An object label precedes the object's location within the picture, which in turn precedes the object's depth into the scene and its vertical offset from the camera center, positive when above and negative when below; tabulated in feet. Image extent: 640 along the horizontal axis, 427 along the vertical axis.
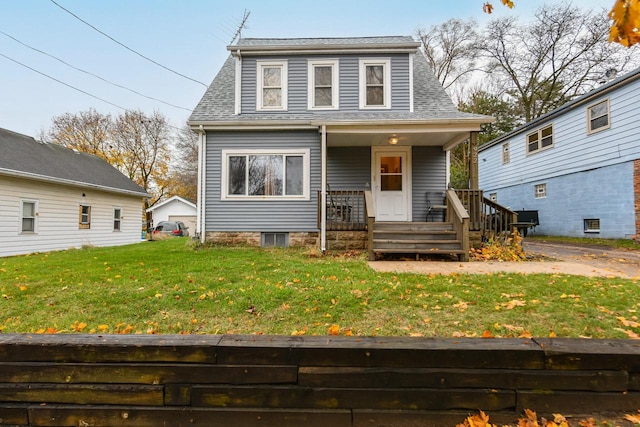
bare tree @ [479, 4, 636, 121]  59.47 +35.57
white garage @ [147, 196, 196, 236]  89.51 +3.78
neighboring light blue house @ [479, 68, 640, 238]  30.94 +7.33
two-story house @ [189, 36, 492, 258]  27.78 +7.61
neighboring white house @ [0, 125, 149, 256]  32.57 +2.98
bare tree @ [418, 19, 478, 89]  70.59 +41.42
